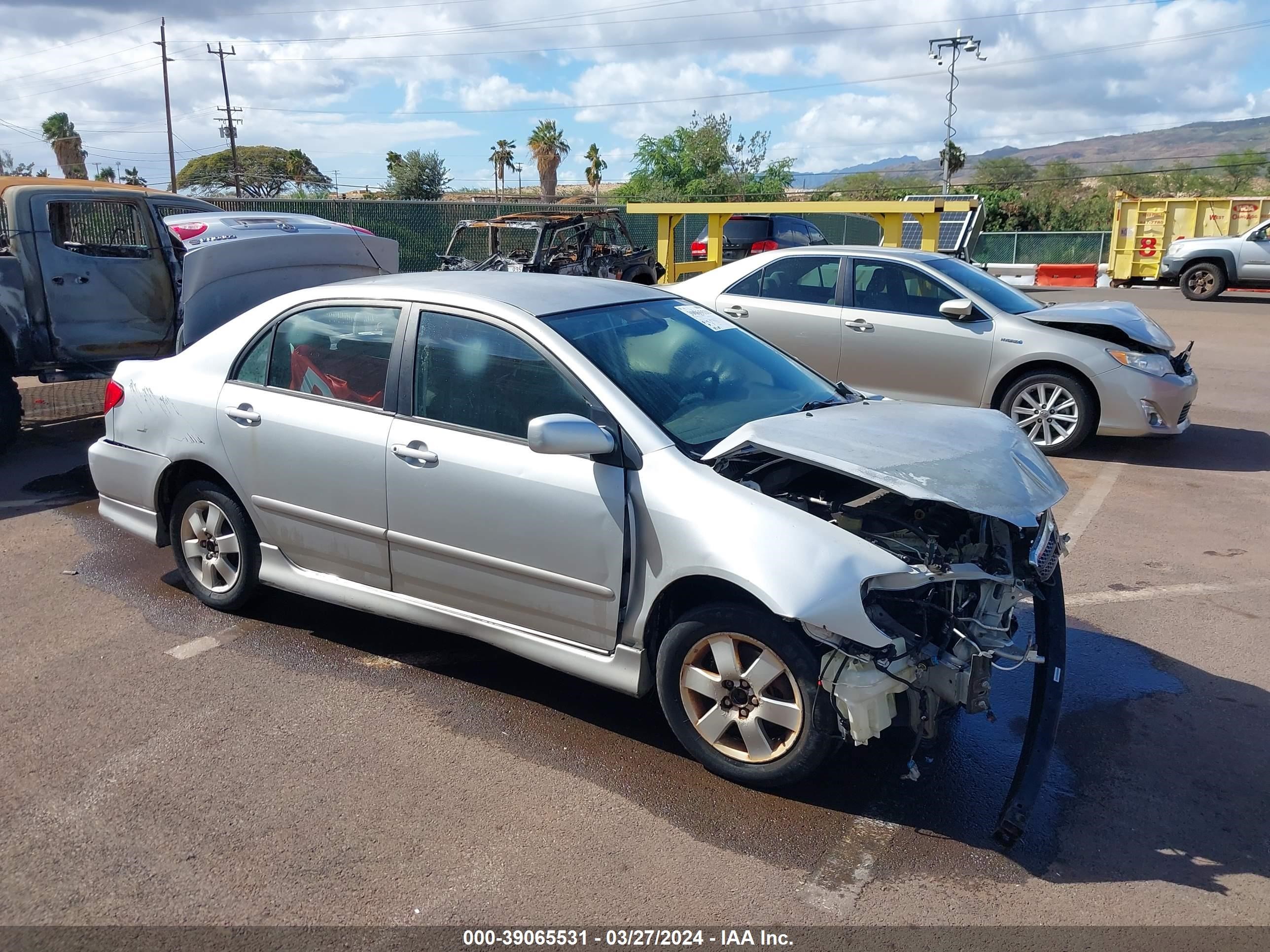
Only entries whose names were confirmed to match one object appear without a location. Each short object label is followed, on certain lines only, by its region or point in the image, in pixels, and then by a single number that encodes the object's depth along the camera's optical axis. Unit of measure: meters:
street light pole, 42.25
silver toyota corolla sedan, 3.35
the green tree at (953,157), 45.59
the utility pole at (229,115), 52.09
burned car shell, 16.09
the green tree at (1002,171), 80.44
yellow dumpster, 25.47
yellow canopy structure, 12.42
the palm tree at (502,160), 67.44
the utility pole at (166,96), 47.03
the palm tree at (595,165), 64.81
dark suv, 20.34
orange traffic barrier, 28.19
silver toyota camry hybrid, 8.01
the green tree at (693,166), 49.75
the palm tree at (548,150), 58.34
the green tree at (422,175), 47.50
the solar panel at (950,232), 15.81
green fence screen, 19.55
